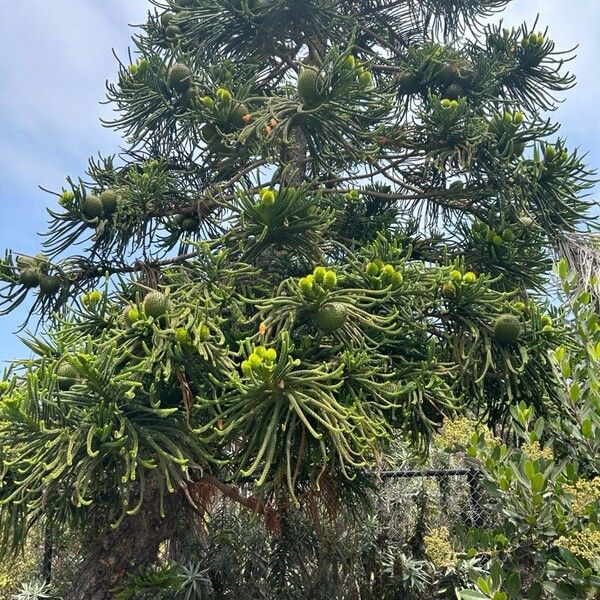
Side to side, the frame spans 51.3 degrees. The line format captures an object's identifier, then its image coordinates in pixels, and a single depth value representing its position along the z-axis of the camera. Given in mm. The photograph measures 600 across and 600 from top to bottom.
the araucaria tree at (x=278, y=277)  2645
